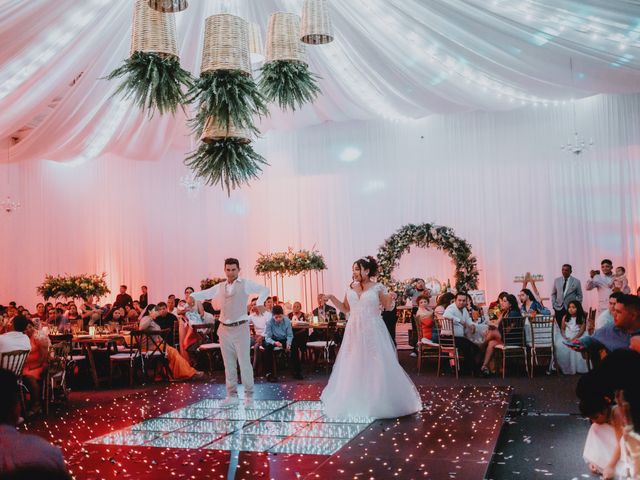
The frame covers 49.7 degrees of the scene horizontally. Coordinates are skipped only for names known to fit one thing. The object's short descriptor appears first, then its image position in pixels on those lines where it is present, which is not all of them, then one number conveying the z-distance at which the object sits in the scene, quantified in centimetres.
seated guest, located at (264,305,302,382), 996
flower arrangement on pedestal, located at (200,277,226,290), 1453
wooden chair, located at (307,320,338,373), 1043
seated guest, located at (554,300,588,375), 899
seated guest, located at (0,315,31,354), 684
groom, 716
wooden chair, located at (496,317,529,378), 914
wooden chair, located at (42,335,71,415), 751
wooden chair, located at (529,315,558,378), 912
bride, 624
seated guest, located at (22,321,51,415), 736
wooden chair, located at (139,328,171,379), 955
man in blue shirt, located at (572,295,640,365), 452
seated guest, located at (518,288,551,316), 1021
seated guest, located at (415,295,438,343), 988
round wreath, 1439
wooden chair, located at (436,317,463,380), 936
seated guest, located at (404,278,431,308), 1270
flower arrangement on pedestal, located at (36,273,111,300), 1297
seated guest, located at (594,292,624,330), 791
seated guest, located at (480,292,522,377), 931
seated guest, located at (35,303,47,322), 1262
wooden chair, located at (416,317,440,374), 970
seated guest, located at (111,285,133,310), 1455
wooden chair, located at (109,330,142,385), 955
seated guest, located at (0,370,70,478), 203
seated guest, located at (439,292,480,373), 948
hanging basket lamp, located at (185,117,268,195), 481
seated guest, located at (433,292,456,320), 995
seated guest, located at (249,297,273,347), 1058
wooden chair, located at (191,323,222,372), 1048
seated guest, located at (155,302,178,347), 1074
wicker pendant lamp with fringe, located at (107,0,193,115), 461
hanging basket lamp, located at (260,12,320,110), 505
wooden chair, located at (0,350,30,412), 664
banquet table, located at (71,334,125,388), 959
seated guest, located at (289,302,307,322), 1162
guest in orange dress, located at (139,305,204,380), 988
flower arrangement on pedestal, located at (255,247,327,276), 1377
